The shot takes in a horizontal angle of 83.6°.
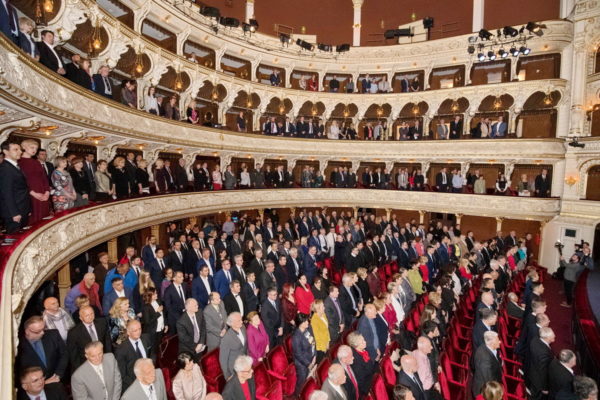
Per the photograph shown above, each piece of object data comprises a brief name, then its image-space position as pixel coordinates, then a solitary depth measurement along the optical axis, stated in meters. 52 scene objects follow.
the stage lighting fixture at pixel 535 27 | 14.90
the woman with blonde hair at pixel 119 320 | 5.06
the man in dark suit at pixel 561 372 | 4.34
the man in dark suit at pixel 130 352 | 4.38
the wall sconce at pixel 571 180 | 14.99
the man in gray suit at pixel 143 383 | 3.61
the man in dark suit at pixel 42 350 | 3.68
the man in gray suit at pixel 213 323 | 5.68
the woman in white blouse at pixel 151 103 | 12.55
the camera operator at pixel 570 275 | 10.47
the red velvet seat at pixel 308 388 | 4.35
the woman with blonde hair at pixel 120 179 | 9.35
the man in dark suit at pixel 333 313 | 6.32
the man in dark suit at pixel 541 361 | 4.80
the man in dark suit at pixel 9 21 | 4.46
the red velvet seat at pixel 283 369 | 5.24
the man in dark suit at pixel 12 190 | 4.17
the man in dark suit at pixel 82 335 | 4.49
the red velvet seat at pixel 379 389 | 4.47
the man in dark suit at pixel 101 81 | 9.06
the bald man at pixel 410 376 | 4.34
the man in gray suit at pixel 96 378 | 3.66
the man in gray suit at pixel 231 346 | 4.94
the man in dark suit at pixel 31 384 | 3.09
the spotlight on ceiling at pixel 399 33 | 20.48
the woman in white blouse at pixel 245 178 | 17.47
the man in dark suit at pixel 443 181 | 18.77
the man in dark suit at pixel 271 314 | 6.27
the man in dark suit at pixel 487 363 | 4.72
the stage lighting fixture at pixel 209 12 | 14.88
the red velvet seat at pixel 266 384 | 4.65
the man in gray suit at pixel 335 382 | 4.05
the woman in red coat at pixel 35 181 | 4.79
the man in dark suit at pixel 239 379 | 3.94
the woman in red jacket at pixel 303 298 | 7.04
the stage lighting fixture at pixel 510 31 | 15.62
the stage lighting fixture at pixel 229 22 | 16.12
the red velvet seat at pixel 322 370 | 4.87
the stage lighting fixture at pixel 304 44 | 19.97
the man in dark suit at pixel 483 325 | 5.52
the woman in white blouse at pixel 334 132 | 21.31
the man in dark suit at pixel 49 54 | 6.52
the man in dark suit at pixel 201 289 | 7.07
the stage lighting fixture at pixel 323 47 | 20.88
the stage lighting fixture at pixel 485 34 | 16.03
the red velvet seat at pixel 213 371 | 4.92
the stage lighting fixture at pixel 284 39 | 19.30
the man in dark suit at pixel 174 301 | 6.38
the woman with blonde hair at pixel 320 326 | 5.84
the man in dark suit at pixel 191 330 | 5.29
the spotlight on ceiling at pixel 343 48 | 20.67
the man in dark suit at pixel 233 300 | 6.31
